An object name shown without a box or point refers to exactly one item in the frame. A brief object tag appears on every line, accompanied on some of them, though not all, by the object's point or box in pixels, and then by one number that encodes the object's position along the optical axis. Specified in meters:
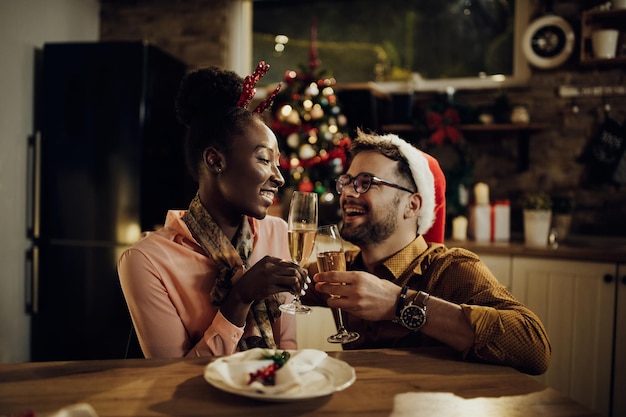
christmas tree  3.50
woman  1.37
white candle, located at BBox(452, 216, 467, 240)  3.50
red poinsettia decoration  3.61
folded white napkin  0.98
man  1.32
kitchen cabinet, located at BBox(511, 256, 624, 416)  2.92
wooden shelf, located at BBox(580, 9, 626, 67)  3.44
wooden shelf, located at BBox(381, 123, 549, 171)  3.60
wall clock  3.60
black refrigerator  3.62
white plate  0.96
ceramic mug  3.39
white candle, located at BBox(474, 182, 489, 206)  3.54
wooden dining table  0.97
